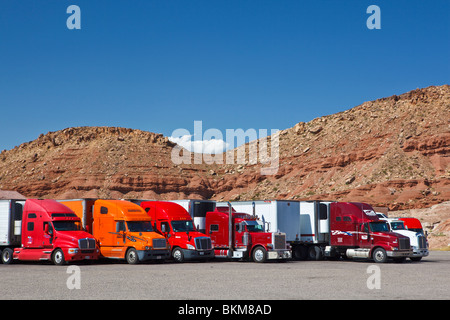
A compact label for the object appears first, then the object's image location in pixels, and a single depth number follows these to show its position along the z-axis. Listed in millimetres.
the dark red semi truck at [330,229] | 29656
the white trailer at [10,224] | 27703
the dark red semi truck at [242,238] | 28516
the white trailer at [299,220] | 29906
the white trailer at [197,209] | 30359
